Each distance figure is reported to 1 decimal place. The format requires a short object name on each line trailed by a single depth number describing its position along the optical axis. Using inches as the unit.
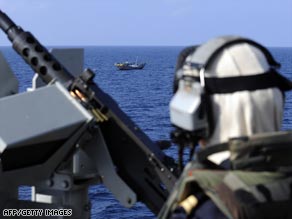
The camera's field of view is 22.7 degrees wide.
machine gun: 139.2
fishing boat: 2930.4
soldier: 78.4
